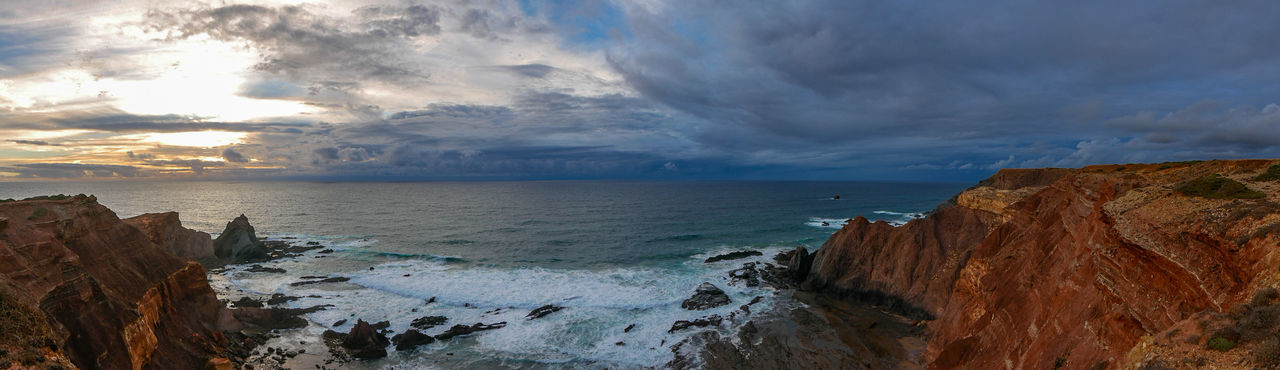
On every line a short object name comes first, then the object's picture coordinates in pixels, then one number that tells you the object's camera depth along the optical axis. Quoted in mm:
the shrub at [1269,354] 7105
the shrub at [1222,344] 7836
